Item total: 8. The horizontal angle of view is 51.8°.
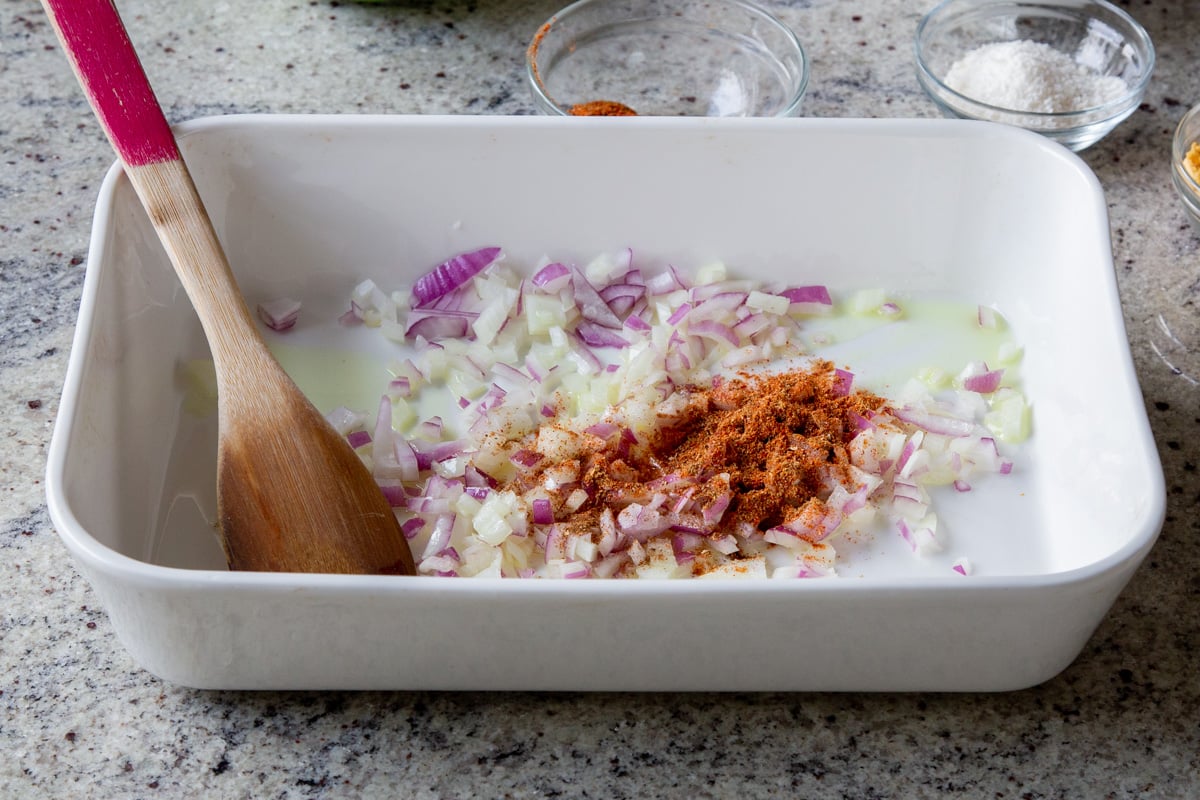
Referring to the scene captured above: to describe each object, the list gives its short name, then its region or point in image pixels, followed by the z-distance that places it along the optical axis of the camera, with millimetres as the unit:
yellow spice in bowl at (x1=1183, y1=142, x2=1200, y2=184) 1266
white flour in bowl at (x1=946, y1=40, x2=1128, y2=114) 1385
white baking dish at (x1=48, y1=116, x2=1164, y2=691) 797
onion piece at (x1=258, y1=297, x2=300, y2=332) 1197
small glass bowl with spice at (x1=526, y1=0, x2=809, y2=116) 1467
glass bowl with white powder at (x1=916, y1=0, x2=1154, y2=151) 1361
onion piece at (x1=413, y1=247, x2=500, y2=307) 1211
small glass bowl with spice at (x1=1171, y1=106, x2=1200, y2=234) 1259
